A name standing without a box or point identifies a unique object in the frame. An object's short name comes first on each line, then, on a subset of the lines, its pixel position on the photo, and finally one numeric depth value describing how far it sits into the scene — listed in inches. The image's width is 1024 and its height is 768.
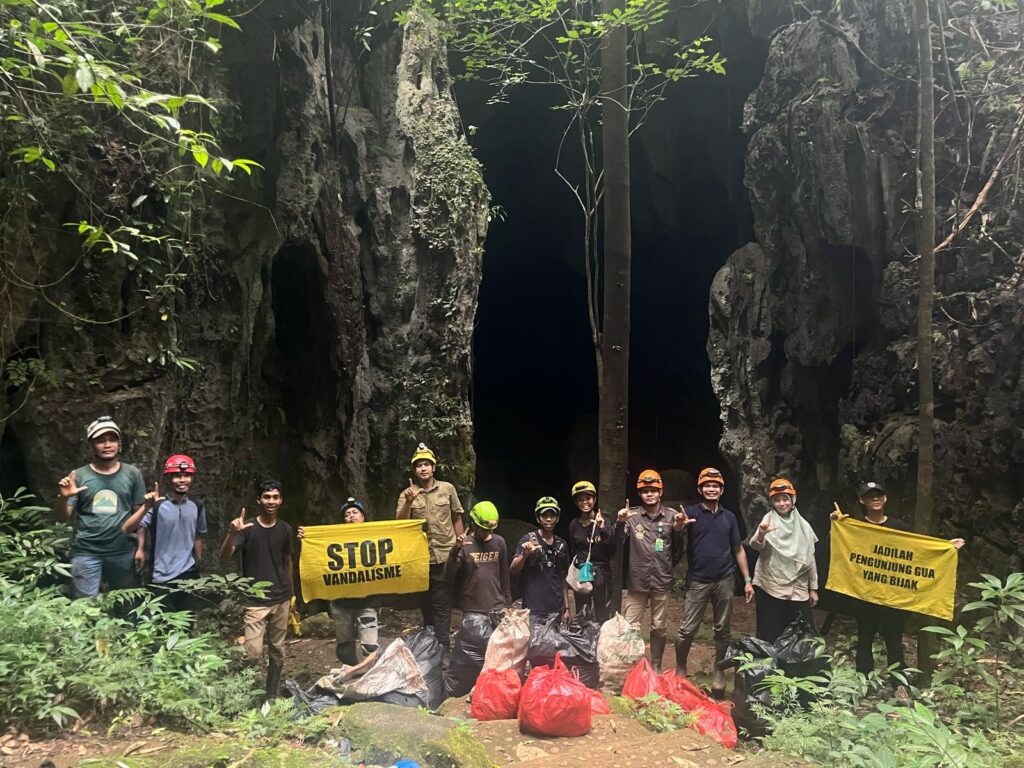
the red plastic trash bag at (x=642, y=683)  207.8
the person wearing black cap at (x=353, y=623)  250.1
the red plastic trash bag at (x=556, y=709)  179.0
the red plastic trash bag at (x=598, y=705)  198.2
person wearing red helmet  211.0
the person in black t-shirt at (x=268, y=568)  216.1
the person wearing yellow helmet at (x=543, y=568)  229.6
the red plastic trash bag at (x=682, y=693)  209.6
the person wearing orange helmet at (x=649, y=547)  239.8
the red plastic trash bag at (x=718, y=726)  191.9
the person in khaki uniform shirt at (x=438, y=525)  257.1
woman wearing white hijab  232.2
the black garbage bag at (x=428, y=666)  204.8
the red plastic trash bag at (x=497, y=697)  194.4
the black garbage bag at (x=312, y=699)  194.5
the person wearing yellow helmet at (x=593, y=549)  240.4
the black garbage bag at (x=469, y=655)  217.9
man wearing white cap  196.9
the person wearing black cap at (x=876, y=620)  236.7
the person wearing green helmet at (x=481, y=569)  228.7
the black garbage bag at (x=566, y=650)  210.2
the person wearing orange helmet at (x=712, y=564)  241.4
